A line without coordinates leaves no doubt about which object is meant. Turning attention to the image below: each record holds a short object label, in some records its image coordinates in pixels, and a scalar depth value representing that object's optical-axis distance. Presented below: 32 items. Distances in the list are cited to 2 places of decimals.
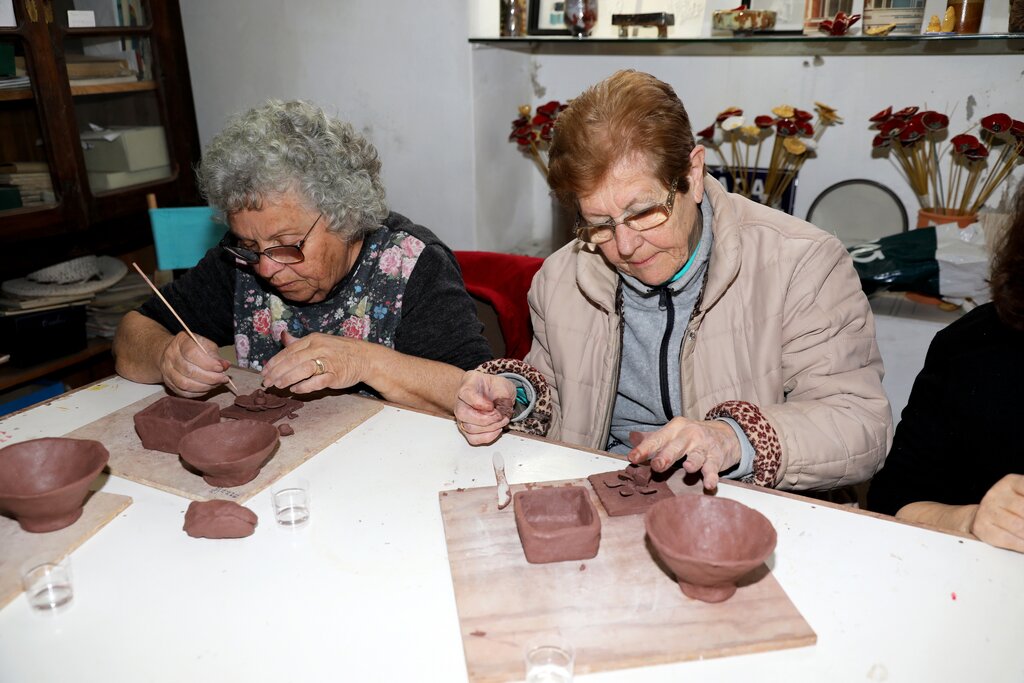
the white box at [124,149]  3.22
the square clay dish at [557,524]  1.17
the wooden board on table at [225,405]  1.43
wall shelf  2.56
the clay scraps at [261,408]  1.68
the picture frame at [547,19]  3.07
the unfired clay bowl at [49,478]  1.26
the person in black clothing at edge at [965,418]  1.34
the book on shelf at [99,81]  3.10
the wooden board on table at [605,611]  1.01
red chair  2.14
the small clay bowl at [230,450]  1.39
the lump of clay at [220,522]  1.28
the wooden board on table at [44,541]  1.18
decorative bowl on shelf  2.73
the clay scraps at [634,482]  1.34
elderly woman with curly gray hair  1.78
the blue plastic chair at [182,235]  2.58
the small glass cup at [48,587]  1.13
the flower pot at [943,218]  2.63
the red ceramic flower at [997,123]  2.54
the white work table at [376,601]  1.01
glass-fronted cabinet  2.93
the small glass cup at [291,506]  1.33
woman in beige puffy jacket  1.43
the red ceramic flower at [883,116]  2.71
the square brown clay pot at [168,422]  1.55
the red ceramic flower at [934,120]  2.65
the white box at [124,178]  3.24
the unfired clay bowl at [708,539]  1.05
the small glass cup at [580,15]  2.97
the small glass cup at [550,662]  0.98
